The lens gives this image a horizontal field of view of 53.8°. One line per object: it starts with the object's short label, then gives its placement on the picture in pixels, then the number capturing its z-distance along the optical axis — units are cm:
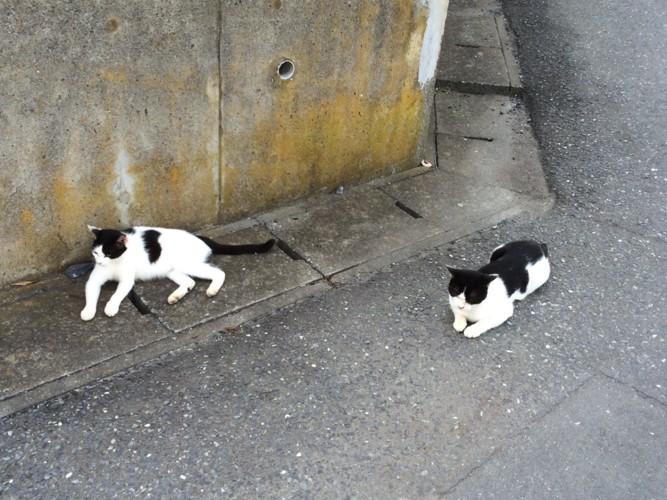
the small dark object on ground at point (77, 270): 375
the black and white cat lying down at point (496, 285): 340
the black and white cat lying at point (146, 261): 347
